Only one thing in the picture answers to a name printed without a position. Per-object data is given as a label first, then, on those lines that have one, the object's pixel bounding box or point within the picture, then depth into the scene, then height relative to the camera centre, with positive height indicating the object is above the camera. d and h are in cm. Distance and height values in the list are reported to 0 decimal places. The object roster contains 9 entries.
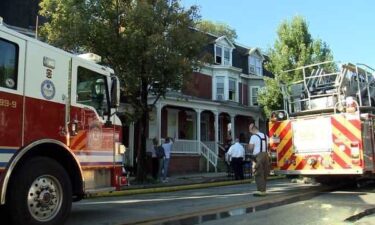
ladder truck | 1309 +109
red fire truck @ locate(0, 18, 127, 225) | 713 +63
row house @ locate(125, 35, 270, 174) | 2770 +344
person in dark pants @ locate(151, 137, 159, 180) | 2358 +12
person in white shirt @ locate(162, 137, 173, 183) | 2137 +54
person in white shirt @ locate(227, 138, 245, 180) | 2117 +27
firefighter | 1289 +24
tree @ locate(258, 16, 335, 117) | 3112 +698
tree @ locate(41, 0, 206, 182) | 1838 +475
